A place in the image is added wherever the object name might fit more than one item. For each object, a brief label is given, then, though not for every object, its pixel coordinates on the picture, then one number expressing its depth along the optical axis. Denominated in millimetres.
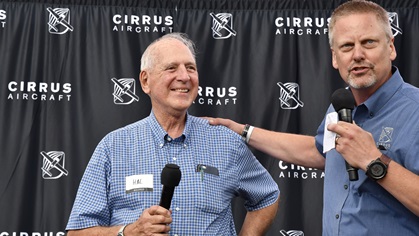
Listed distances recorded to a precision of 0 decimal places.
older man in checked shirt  2773
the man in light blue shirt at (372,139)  2281
